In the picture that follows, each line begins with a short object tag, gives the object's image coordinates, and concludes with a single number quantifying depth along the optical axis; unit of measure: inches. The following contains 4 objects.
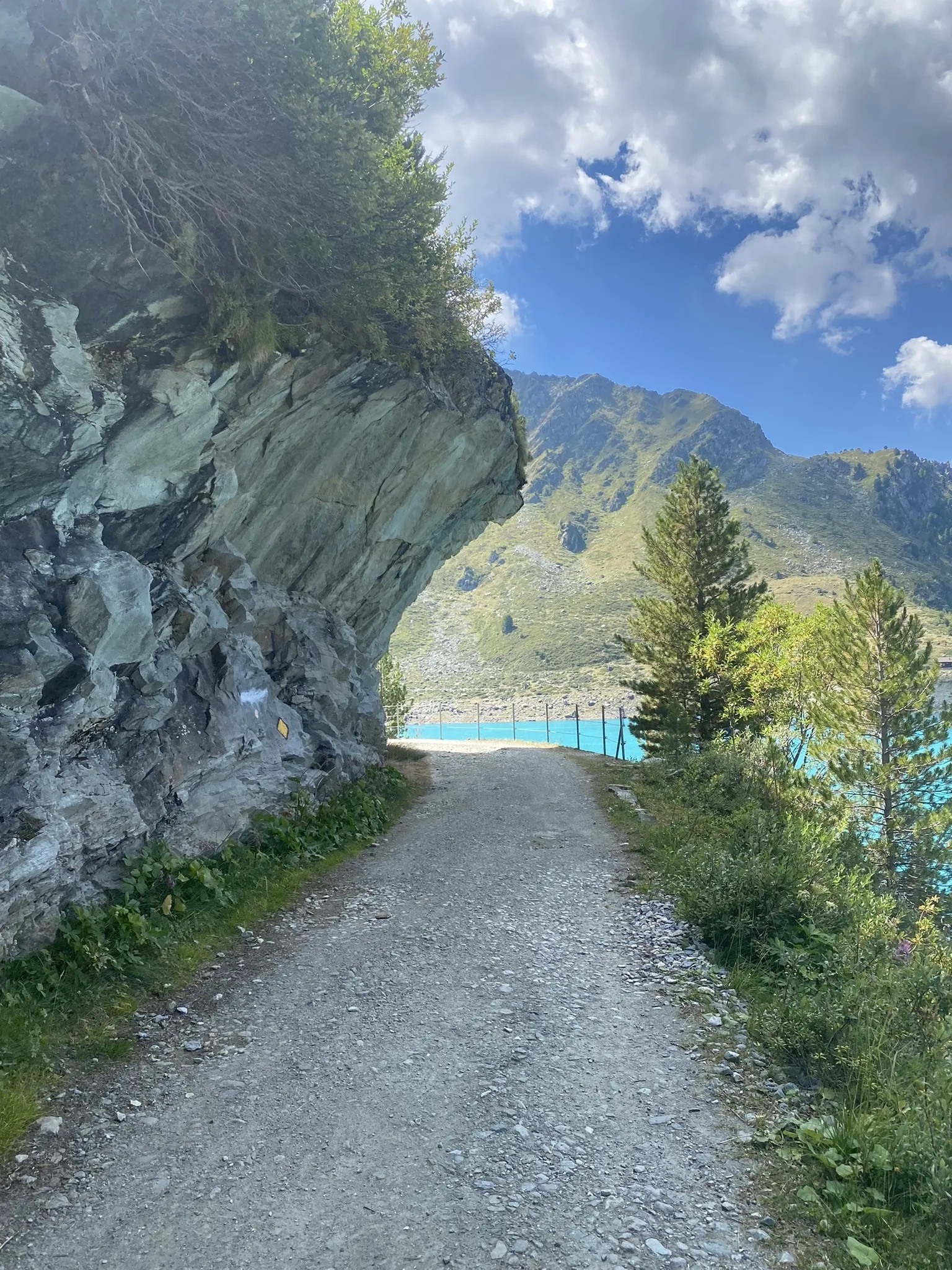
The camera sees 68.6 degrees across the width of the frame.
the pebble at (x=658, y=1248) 154.2
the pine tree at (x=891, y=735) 913.5
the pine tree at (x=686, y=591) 1301.7
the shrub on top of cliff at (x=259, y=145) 308.7
